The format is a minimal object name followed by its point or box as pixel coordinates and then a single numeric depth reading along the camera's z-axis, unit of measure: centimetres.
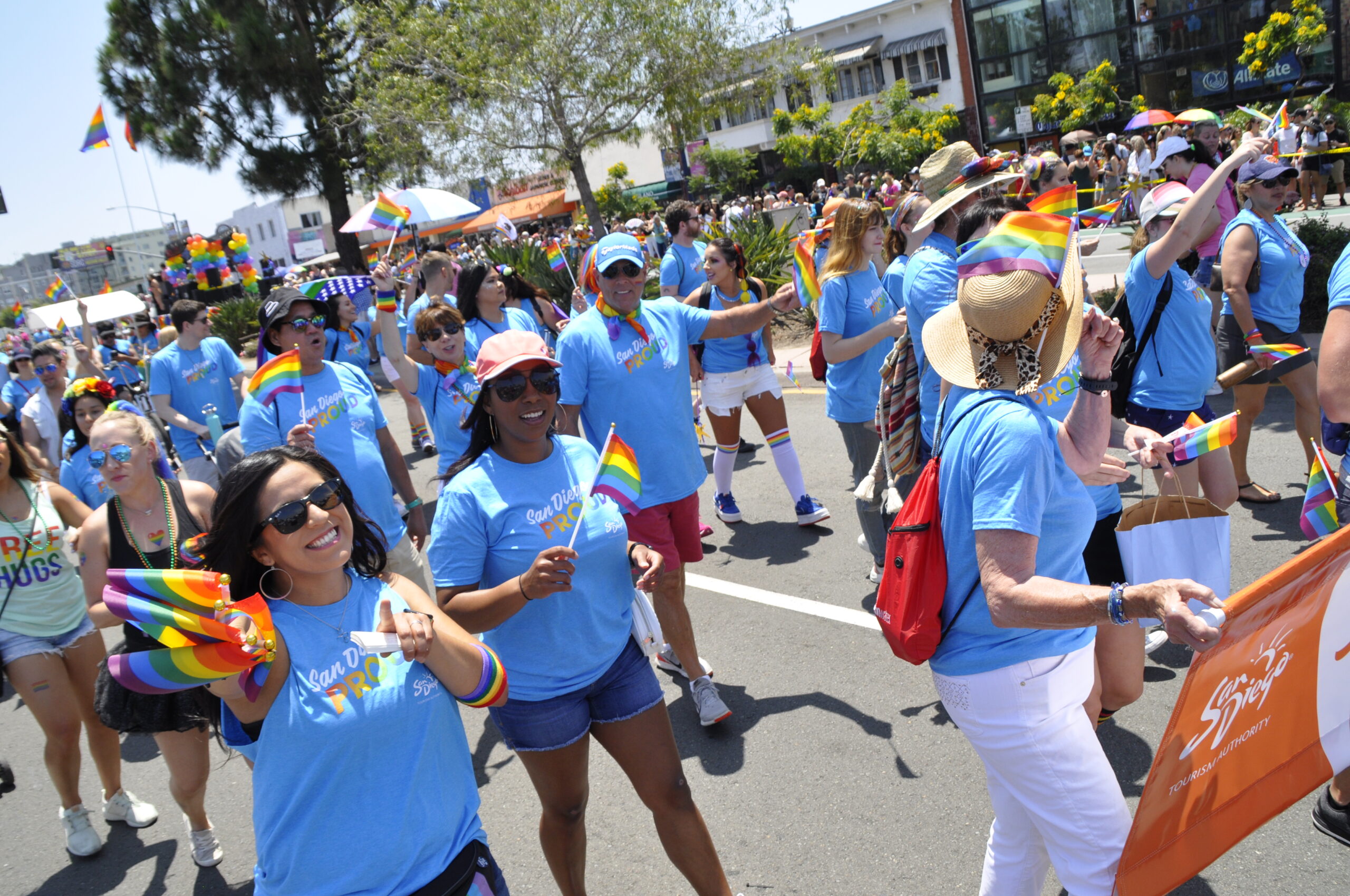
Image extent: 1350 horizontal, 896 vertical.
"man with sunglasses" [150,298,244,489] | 734
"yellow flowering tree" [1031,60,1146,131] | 3284
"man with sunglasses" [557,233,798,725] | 430
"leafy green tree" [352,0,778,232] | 1755
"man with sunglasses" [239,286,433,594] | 459
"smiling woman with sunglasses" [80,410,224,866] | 346
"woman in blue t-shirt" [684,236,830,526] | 660
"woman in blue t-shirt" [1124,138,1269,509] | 452
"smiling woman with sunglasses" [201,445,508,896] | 208
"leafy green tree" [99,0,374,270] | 2850
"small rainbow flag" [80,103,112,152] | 2241
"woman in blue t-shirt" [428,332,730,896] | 290
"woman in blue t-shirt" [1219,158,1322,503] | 517
